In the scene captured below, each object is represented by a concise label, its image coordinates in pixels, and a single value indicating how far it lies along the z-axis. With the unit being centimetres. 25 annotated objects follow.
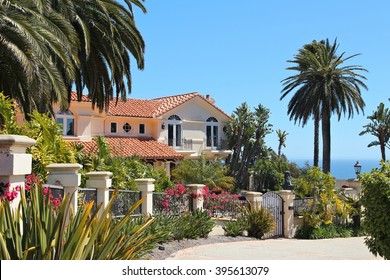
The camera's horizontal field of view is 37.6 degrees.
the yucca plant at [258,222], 2033
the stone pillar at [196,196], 1964
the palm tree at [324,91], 4412
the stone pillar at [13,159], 768
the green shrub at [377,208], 990
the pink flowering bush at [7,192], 763
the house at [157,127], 4103
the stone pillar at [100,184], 1373
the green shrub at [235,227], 1959
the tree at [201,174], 3869
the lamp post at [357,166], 2992
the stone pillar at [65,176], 1123
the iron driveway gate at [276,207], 2167
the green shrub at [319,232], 2186
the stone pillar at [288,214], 2183
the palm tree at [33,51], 1473
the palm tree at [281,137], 7919
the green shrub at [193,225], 1656
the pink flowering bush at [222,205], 2138
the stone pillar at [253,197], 2096
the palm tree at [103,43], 2043
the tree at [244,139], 5069
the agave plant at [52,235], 634
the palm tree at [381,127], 6003
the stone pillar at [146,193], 1688
